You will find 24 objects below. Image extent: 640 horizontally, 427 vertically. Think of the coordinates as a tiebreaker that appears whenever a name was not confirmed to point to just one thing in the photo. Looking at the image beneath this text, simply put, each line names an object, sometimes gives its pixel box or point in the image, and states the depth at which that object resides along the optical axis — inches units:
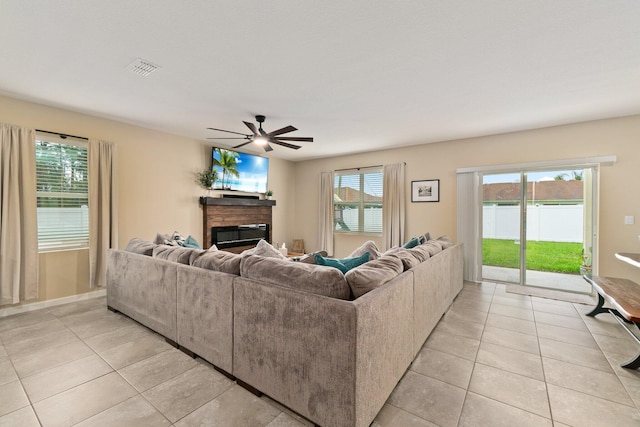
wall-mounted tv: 211.6
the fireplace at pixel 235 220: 209.5
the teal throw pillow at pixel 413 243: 134.3
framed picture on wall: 207.8
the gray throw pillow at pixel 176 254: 98.0
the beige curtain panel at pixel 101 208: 150.7
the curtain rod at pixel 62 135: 138.5
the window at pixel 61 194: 138.6
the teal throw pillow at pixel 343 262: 84.6
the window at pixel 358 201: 240.1
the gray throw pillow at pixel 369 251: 97.7
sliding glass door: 169.9
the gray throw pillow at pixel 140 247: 119.9
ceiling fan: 137.3
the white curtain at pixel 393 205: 220.4
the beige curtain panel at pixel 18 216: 125.1
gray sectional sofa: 58.1
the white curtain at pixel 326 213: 259.9
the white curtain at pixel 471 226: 190.7
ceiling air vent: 96.9
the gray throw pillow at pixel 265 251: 101.9
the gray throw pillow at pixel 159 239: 132.9
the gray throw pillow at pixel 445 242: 143.3
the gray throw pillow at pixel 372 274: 64.7
